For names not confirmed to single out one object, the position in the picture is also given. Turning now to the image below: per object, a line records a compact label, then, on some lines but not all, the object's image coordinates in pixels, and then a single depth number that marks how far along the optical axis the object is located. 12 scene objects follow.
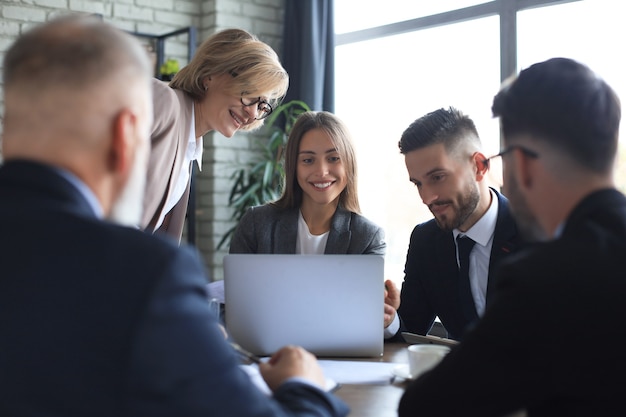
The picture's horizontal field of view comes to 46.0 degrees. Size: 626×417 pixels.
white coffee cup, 1.66
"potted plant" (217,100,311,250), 4.48
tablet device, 1.92
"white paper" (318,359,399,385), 1.70
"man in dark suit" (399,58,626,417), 0.99
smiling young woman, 2.80
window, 3.62
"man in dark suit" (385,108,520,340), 2.29
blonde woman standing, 2.48
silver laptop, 1.91
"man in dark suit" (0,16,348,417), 0.90
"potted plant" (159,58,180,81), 4.44
